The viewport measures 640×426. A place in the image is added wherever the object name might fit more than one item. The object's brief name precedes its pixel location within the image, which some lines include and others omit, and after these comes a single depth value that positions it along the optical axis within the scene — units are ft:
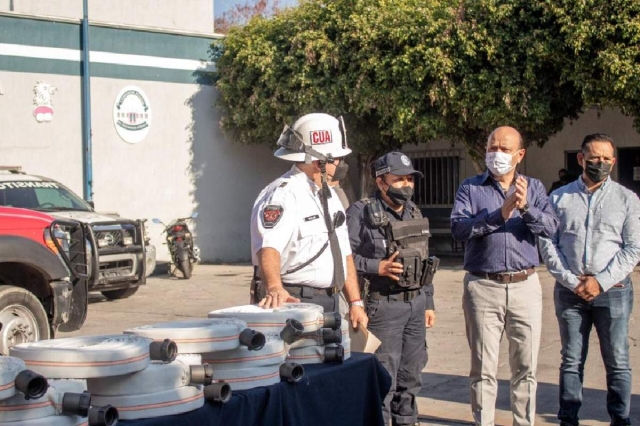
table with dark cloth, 11.84
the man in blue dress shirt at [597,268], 20.24
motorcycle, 60.34
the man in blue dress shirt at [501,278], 19.16
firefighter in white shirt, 16.46
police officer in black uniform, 19.40
